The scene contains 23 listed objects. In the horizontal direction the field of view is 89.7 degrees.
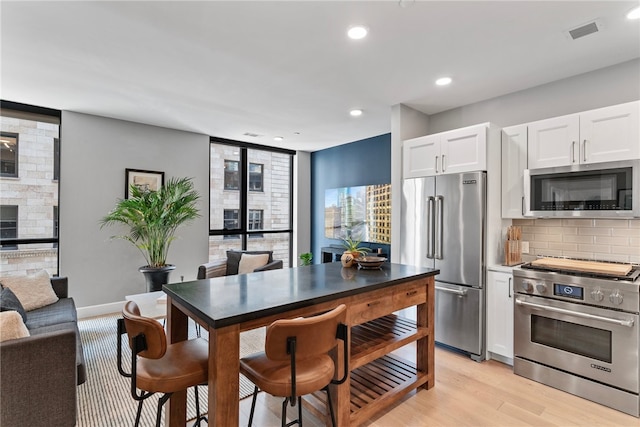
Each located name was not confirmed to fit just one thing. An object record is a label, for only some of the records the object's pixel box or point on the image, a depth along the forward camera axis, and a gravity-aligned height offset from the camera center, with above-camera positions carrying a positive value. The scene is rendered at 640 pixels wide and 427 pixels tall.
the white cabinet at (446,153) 3.19 +0.69
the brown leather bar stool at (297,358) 1.44 -0.72
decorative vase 2.72 -0.37
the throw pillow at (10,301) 2.61 -0.73
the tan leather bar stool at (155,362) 1.45 -0.75
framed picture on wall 4.64 +0.53
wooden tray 2.48 -0.41
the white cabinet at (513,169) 3.12 +0.48
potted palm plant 4.27 -0.05
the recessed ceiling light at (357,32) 2.29 +1.34
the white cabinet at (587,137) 2.52 +0.68
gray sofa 1.68 -0.91
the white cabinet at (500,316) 2.99 -0.94
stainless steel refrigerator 3.13 -0.32
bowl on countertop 2.61 -0.38
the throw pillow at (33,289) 3.15 -0.76
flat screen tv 5.11 +0.05
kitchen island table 1.50 -0.60
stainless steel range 2.33 -0.92
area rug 2.24 -1.40
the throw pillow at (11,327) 1.78 -0.64
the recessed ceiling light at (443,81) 3.14 +1.35
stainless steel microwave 2.48 +0.22
